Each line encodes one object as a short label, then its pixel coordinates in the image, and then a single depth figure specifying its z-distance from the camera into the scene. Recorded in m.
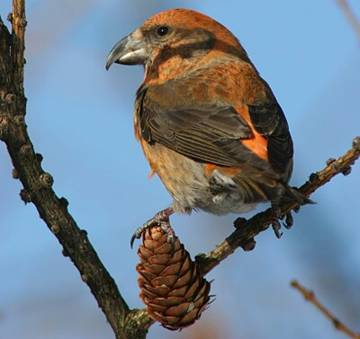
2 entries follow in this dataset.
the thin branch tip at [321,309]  3.35
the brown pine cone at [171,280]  4.58
